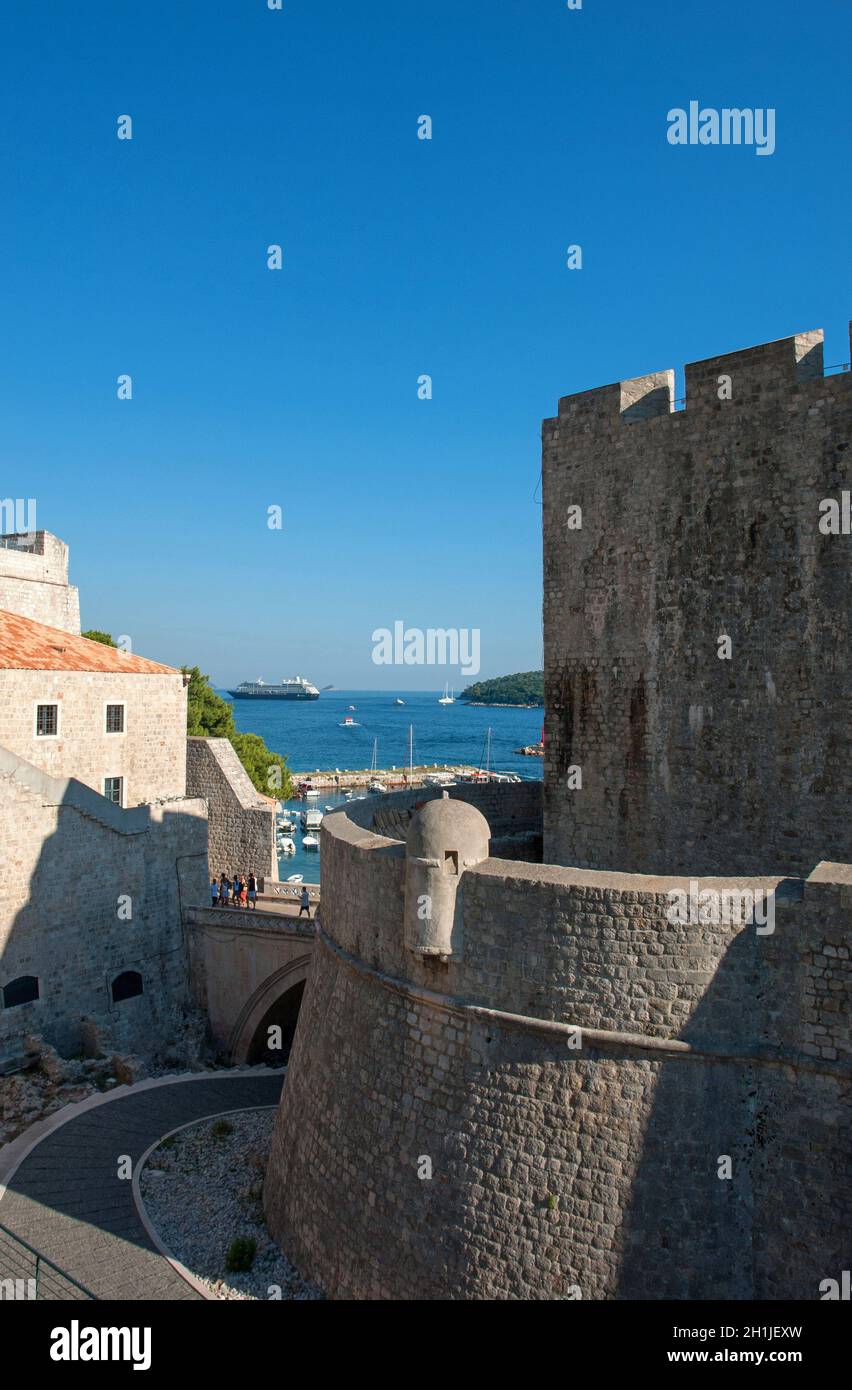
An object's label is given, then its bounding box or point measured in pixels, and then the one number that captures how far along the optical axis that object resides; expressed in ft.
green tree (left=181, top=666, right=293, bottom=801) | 127.85
